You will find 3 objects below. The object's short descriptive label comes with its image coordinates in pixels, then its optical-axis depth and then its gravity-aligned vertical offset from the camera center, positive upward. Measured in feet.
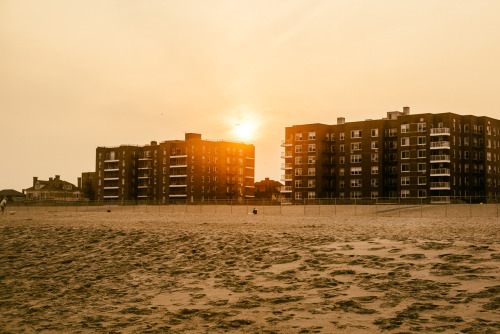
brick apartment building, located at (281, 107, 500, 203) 316.40 +27.89
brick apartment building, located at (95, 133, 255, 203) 439.22 +25.50
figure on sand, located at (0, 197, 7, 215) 194.90 -2.71
